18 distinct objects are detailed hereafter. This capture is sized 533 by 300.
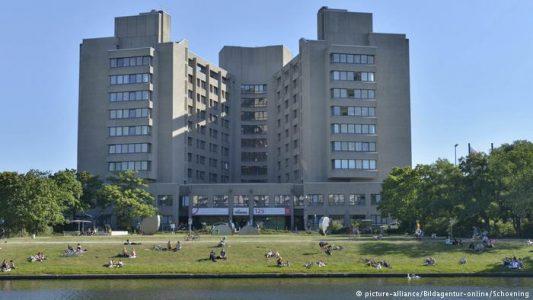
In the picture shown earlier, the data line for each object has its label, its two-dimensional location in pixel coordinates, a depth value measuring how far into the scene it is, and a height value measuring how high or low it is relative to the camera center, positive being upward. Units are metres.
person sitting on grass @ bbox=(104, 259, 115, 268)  70.81 -5.01
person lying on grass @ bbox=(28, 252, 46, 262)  73.75 -4.50
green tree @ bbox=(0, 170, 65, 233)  99.25 +2.02
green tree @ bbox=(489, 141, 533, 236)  86.00 +4.82
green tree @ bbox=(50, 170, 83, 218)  117.19 +5.13
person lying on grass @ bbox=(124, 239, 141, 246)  82.38 -3.29
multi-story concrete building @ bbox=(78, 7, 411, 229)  160.38 +22.56
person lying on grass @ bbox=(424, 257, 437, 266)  72.01 -4.94
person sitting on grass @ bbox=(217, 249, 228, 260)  74.50 -4.39
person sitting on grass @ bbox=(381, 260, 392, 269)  70.12 -5.03
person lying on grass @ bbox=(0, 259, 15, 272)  69.81 -5.11
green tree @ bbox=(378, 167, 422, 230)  113.12 +2.95
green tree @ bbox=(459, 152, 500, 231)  93.09 +3.62
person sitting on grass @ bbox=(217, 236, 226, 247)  80.69 -3.25
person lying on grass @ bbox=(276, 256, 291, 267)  70.94 -4.95
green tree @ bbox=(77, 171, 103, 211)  140.00 +5.71
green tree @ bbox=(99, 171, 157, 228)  134.12 +3.49
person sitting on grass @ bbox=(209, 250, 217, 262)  73.81 -4.46
